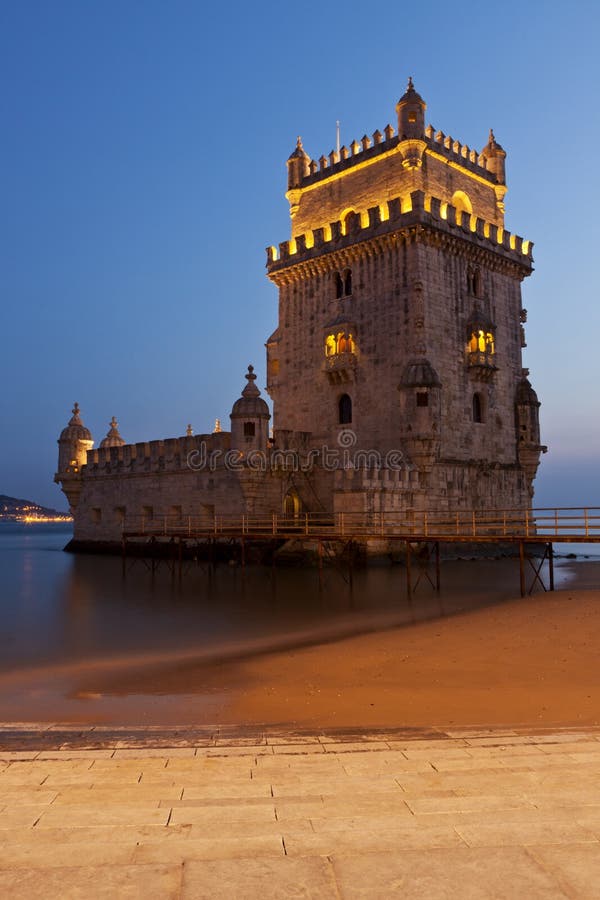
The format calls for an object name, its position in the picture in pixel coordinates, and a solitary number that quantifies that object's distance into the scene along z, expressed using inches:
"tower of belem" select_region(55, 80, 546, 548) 1182.3
